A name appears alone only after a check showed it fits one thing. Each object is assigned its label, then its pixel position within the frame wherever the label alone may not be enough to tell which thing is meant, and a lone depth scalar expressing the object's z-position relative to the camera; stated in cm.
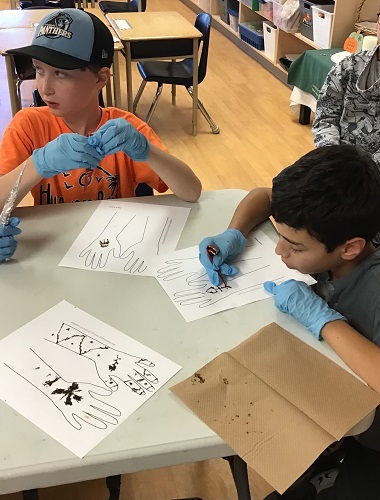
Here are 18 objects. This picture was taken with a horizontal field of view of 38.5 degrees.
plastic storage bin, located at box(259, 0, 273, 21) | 442
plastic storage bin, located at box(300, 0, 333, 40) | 380
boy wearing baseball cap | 122
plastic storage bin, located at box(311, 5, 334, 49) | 359
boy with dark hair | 100
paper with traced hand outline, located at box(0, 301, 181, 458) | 79
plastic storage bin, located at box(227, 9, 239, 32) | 524
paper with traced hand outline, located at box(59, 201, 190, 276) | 114
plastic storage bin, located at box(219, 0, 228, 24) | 547
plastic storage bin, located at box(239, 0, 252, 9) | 475
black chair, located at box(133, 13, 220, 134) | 338
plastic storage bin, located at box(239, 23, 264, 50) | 473
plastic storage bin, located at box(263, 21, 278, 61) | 436
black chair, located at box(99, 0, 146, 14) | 455
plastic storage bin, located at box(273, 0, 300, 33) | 396
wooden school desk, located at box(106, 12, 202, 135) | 330
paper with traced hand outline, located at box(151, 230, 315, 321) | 103
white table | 74
